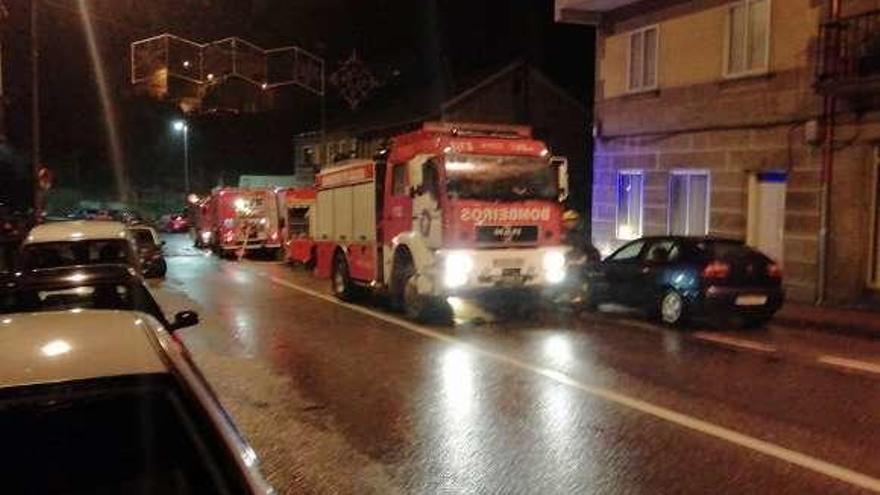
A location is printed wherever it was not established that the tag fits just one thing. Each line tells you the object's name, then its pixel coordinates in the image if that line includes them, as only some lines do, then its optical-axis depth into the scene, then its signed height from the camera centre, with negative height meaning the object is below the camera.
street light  63.31 +4.05
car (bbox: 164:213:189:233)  59.53 -1.32
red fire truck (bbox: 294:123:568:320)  14.20 -0.13
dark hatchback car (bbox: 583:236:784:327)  13.78 -1.08
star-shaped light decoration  48.06 +6.47
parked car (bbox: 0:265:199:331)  7.20 -0.71
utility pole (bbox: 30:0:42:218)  25.23 +2.54
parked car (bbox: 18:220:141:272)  11.26 -0.56
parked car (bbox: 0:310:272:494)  2.75 -0.69
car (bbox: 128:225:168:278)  20.16 -1.05
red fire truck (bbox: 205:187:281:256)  33.25 -0.59
